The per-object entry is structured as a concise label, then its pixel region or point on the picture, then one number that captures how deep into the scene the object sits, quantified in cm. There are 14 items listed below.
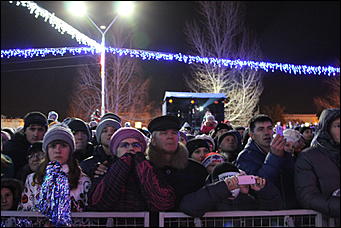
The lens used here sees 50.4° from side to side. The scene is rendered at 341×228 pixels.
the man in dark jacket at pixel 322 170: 312
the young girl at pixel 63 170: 335
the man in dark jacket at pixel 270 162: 354
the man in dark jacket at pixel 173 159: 344
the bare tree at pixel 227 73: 2288
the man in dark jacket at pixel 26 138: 473
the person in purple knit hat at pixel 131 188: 316
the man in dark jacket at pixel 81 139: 493
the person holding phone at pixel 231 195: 299
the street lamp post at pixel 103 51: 1477
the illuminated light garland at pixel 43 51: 1362
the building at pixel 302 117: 6948
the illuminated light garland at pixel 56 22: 1216
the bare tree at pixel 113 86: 2722
